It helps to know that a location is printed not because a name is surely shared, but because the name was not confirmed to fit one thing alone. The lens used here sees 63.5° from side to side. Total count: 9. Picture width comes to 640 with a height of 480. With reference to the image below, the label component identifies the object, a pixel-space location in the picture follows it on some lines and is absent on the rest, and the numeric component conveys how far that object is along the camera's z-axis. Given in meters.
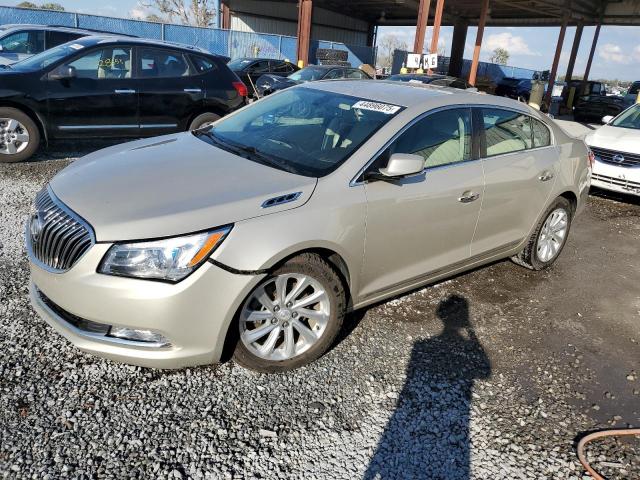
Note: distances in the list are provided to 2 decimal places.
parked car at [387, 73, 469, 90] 13.75
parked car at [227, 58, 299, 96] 17.23
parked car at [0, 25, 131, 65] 10.96
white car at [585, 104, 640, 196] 7.69
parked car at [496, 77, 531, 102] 31.16
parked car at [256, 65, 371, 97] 13.91
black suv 6.75
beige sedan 2.55
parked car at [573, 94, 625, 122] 19.38
